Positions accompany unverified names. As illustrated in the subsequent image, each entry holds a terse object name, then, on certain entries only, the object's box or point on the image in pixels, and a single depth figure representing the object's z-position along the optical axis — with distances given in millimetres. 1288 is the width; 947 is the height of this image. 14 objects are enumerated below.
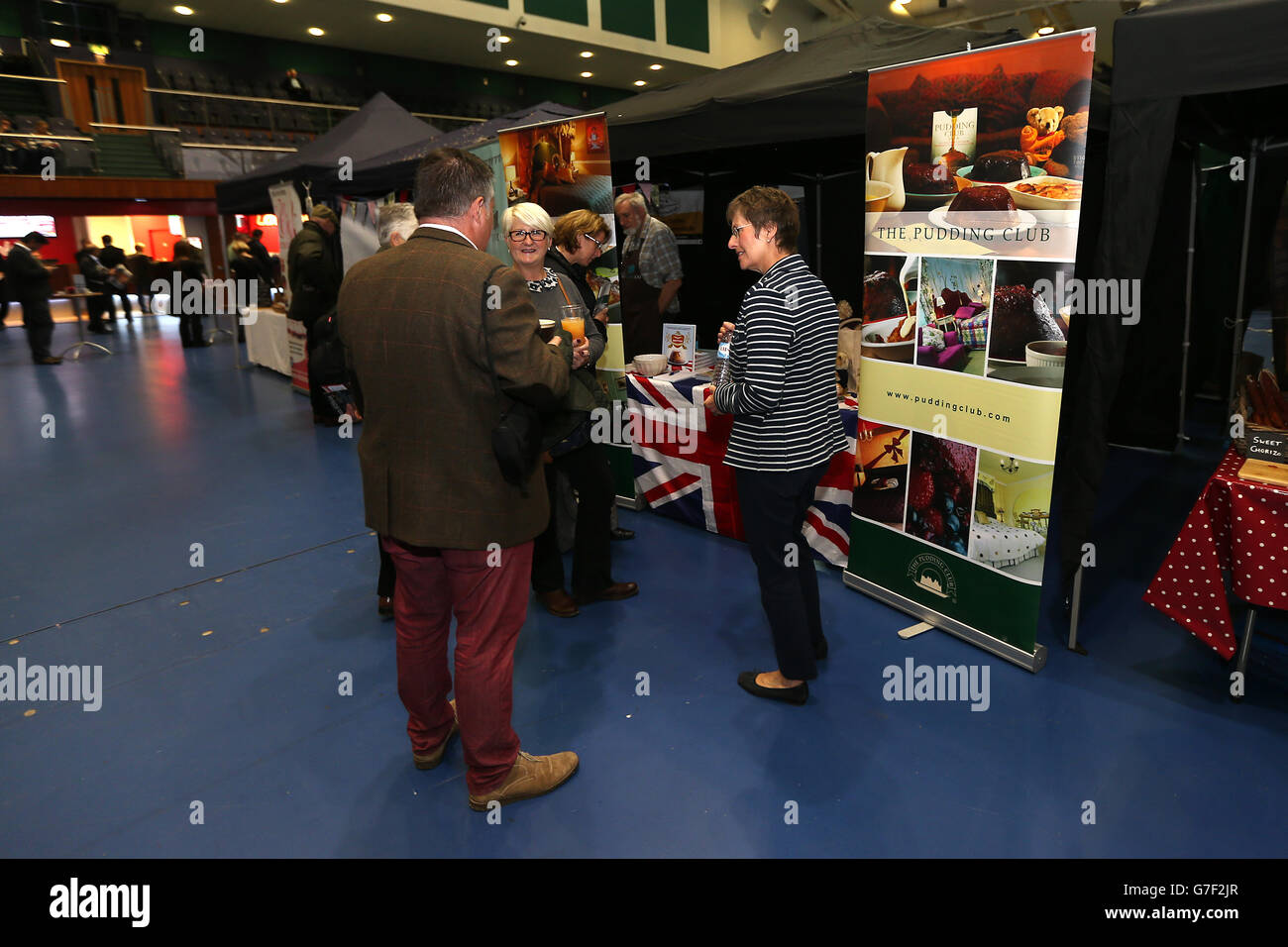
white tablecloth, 8391
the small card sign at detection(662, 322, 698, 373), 3781
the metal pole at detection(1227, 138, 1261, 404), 4387
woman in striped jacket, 2158
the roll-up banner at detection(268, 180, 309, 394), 6898
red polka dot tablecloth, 2166
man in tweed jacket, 1623
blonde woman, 2600
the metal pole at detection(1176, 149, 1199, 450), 4406
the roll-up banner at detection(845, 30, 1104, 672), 2271
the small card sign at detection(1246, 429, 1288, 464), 2348
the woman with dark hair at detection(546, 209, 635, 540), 2920
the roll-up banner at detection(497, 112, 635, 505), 3475
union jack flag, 3330
